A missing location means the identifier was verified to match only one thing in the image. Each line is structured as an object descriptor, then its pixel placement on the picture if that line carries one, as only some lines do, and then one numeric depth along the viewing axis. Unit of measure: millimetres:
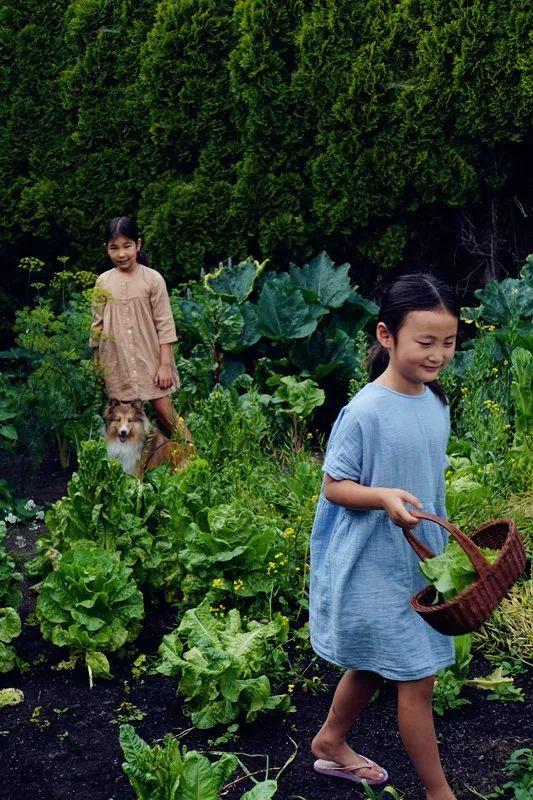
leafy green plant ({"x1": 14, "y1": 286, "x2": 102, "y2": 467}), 5877
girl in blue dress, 2830
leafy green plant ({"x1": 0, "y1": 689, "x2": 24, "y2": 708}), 3783
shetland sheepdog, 5691
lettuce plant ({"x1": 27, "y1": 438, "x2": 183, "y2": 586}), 4410
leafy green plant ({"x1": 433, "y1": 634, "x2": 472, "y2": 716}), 3596
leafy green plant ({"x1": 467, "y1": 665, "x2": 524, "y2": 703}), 3645
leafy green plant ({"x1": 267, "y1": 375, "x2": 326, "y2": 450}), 6031
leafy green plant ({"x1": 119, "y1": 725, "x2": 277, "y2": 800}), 2674
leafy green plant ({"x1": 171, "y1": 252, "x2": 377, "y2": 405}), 6641
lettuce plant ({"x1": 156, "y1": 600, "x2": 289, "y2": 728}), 3564
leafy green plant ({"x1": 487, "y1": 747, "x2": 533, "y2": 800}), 3060
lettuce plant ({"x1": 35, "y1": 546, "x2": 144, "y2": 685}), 4012
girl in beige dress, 5844
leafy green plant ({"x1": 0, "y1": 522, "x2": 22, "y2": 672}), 3988
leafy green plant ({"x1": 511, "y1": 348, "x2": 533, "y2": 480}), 5133
